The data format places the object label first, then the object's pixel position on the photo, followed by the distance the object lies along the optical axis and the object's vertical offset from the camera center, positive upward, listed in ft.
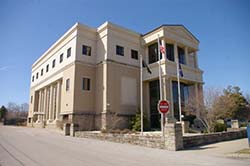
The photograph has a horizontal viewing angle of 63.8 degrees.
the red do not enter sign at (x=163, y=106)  41.09 +0.52
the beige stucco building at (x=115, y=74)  85.51 +15.79
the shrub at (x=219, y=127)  63.98 -5.99
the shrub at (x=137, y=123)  80.38 -5.71
